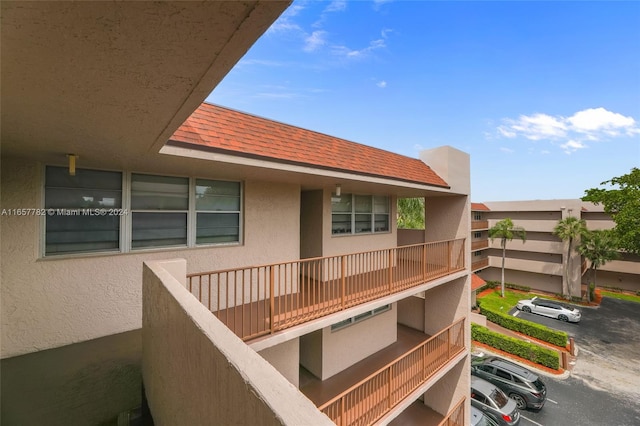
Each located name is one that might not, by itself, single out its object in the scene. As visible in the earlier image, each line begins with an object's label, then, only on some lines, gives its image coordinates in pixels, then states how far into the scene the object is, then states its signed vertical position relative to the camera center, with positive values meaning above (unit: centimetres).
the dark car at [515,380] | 1234 -837
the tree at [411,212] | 2717 -10
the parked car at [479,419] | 994 -803
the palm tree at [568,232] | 2786 -210
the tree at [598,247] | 2644 -352
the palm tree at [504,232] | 2962 -229
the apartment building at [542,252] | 2947 -480
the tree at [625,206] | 2378 +65
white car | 2219 -855
